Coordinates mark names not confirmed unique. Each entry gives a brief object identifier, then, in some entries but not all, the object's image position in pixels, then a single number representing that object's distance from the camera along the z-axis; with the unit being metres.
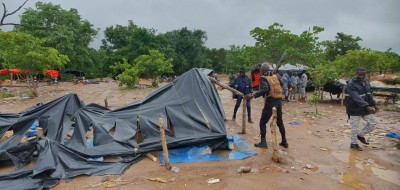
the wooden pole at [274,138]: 5.56
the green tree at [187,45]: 43.12
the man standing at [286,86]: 14.91
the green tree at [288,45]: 16.16
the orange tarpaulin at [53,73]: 28.55
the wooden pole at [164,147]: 5.31
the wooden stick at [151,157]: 5.94
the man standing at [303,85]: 15.28
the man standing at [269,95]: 6.29
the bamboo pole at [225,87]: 7.81
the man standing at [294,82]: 15.65
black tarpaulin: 5.39
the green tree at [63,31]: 30.33
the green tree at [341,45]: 36.91
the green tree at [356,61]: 16.70
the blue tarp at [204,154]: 5.91
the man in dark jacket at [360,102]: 6.18
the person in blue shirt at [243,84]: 8.96
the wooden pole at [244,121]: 7.65
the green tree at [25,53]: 17.73
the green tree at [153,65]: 24.69
